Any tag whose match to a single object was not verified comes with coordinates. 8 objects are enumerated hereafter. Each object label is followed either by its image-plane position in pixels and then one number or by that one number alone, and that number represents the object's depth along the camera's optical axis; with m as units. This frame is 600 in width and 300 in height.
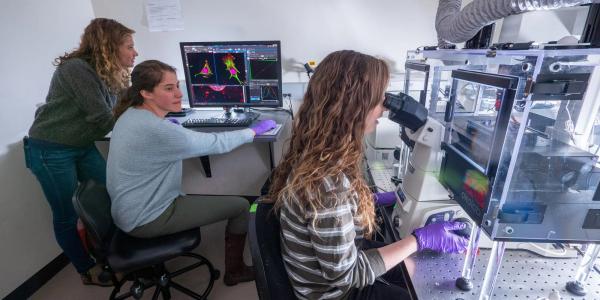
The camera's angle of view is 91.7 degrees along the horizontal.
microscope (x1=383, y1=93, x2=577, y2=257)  0.85
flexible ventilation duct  0.65
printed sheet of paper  2.07
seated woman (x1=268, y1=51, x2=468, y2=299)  0.70
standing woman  1.43
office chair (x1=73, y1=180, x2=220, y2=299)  1.16
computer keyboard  1.81
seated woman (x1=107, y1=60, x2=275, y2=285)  1.20
